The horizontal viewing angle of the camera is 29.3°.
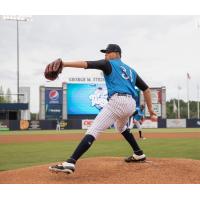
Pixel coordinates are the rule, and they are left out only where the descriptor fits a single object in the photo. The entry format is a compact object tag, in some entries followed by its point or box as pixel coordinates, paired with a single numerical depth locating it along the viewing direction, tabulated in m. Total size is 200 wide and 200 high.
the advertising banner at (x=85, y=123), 26.50
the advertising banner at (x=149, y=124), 28.48
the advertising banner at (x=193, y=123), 28.99
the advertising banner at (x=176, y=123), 29.16
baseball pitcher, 3.86
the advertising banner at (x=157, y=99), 29.86
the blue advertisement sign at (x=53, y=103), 29.45
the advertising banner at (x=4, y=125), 26.16
